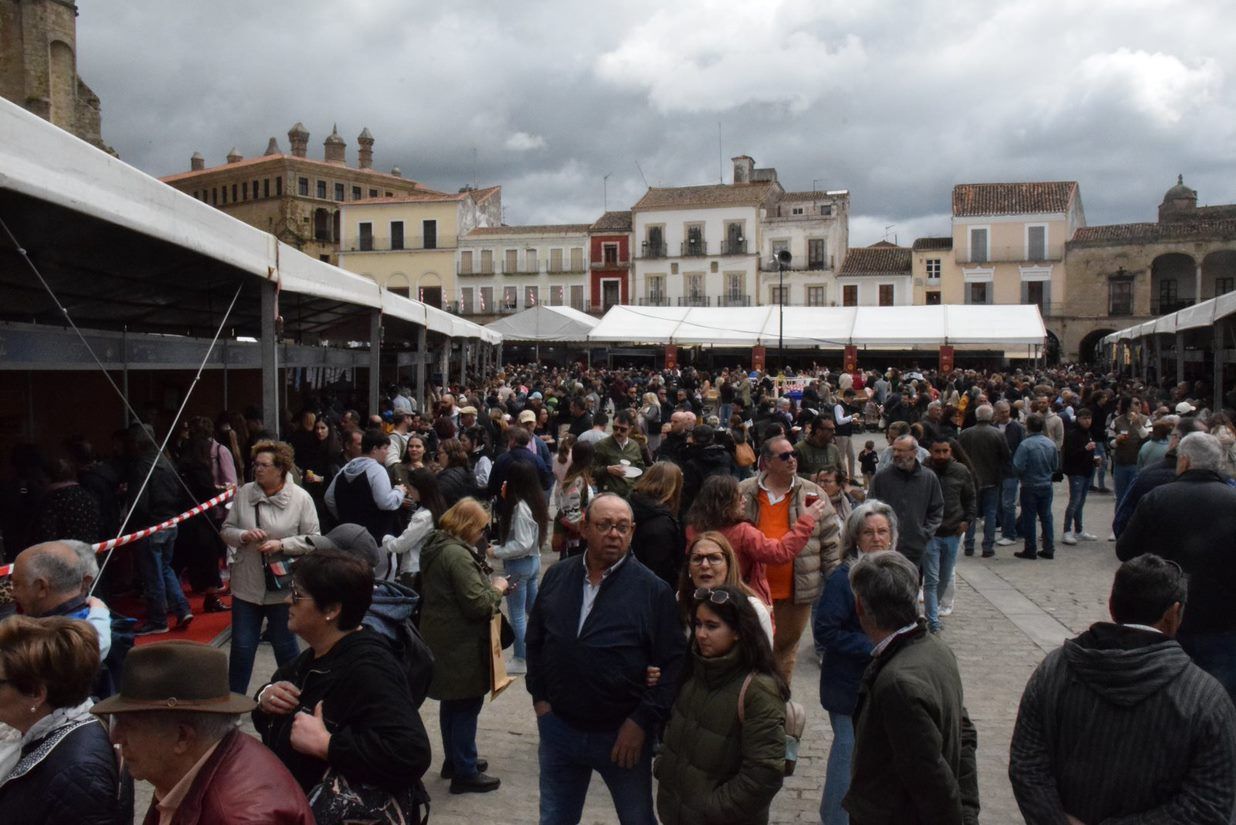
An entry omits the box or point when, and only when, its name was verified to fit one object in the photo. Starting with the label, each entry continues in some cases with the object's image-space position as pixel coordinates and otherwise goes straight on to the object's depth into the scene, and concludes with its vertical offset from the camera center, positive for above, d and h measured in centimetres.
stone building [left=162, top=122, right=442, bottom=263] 6000 +1180
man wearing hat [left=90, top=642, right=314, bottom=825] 199 -76
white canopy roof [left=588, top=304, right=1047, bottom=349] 2981 +140
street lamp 3062 +130
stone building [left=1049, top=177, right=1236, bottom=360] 4606 +456
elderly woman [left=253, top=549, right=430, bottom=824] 234 -82
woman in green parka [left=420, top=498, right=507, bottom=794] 422 -108
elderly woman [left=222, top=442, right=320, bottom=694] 480 -84
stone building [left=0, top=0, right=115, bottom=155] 3172 +1039
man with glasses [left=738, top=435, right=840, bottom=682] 480 -80
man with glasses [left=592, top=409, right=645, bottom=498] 625 -62
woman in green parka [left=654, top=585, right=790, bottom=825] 277 -102
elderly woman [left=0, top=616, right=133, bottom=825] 222 -85
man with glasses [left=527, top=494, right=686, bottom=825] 314 -95
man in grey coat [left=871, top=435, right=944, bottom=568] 629 -81
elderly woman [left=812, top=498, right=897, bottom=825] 375 -116
